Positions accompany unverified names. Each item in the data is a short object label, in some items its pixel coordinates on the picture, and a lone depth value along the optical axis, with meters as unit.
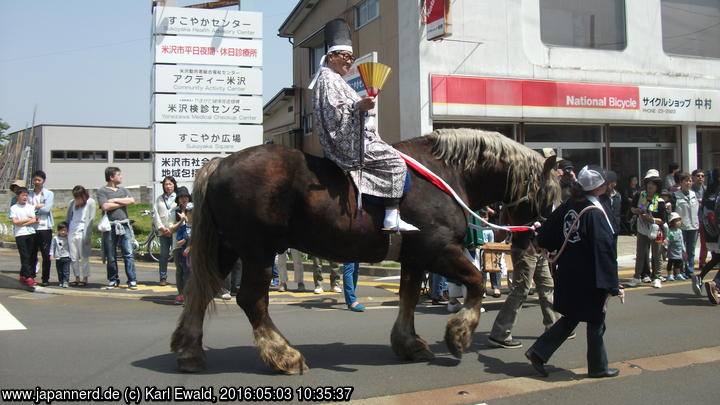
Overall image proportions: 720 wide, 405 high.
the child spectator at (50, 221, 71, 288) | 9.89
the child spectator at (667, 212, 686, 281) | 10.37
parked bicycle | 13.97
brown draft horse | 4.69
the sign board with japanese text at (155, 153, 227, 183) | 12.00
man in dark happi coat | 4.66
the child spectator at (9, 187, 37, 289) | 9.59
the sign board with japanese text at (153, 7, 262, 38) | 12.00
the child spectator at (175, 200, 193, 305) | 8.88
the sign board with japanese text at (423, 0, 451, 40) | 14.02
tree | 42.84
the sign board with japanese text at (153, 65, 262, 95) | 11.99
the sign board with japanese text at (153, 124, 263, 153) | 12.03
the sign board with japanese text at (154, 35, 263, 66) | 12.04
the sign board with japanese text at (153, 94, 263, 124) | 12.03
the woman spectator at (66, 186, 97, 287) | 10.03
